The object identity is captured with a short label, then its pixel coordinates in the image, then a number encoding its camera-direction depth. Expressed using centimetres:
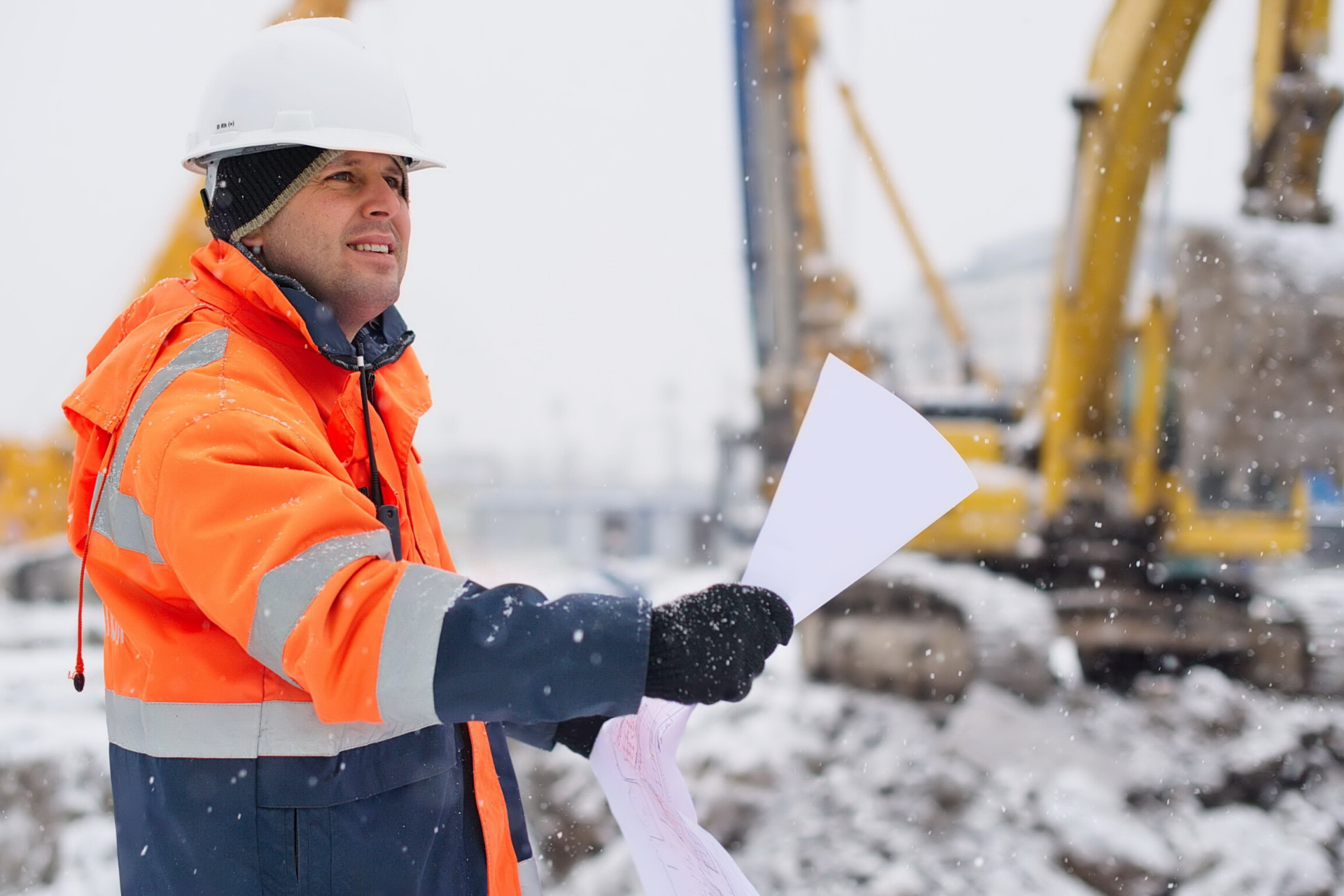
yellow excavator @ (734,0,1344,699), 559
